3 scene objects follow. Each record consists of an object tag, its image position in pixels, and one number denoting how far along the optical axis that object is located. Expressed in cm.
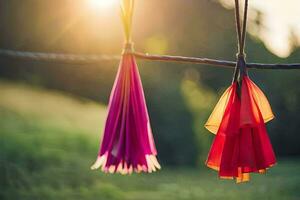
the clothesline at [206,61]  91
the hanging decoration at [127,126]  89
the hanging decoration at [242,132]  89
